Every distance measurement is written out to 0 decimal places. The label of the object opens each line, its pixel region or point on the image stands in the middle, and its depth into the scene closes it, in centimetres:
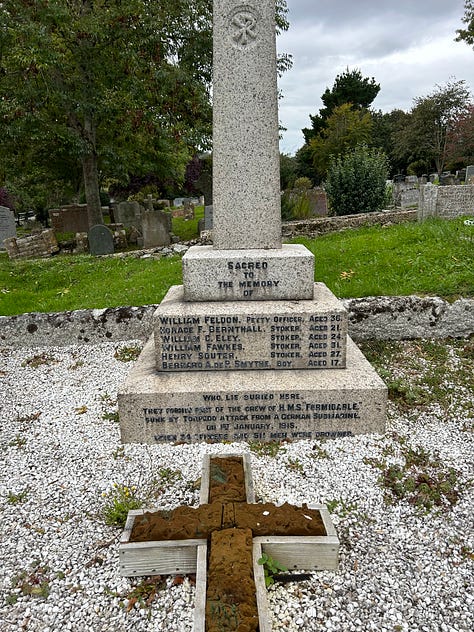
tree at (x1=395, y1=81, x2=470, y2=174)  3819
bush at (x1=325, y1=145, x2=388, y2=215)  1434
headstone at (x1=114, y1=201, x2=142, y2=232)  1928
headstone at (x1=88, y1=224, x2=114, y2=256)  1419
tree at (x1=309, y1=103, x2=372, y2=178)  3378
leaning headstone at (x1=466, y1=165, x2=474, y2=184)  2305
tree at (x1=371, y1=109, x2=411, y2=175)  4291
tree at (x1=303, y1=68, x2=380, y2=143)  4362
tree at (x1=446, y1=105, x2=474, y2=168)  3534
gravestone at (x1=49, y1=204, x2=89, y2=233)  2059
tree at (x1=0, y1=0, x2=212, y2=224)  1255
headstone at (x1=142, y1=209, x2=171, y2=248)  1499
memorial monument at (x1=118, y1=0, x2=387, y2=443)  388
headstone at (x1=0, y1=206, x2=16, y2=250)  1970
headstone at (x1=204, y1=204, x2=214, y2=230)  1569
